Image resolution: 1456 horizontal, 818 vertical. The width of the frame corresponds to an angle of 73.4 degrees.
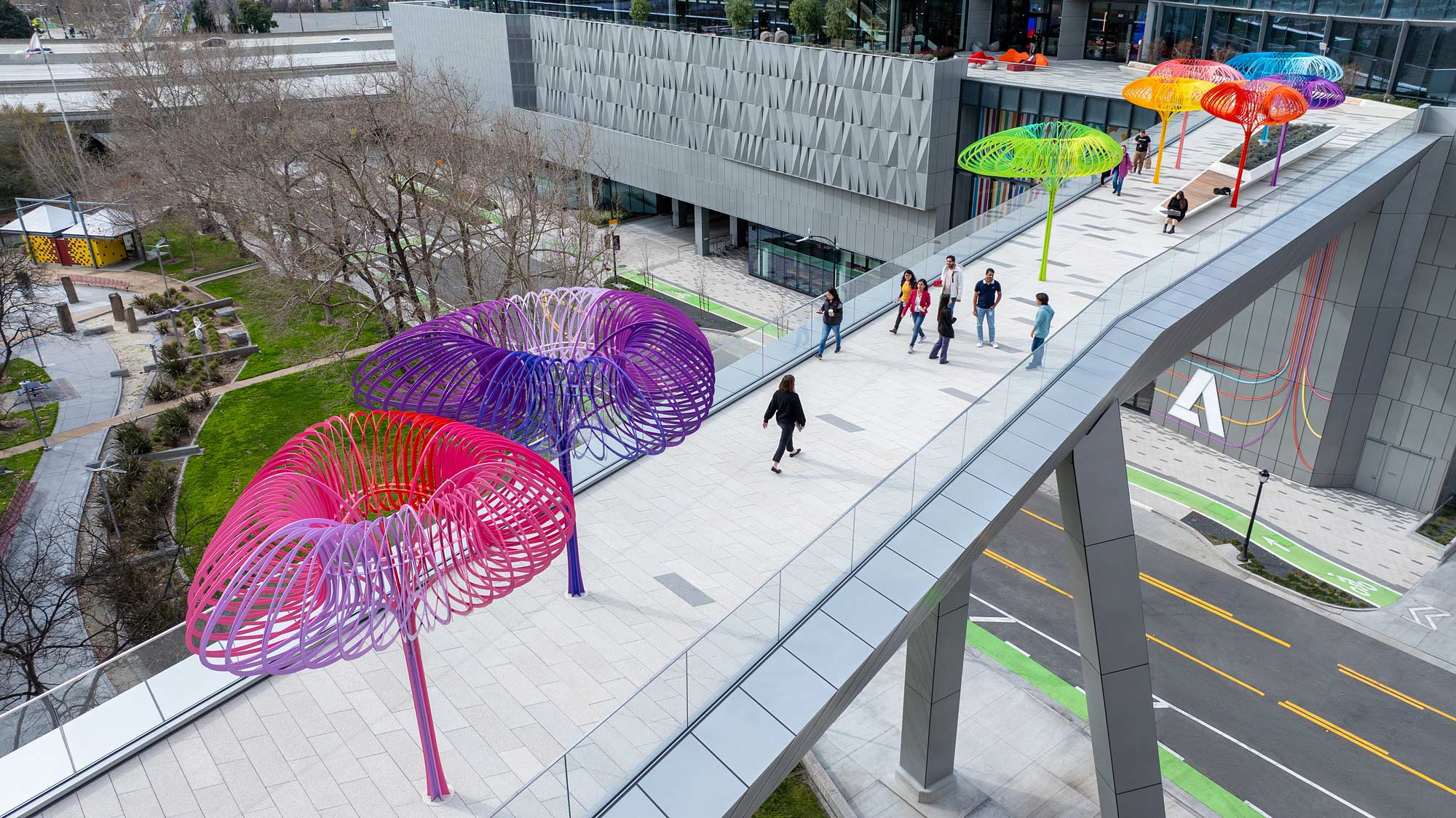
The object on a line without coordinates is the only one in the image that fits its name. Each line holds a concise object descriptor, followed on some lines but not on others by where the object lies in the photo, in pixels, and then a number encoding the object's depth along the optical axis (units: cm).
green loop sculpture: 1714
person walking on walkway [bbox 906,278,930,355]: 1534
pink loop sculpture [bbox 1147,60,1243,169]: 2280
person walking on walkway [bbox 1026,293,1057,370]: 1376
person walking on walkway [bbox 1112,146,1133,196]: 2361
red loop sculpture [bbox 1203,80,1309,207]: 1981
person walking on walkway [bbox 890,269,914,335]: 1611
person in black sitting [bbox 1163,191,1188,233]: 2073
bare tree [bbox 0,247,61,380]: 2567
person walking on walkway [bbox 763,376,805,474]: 1220
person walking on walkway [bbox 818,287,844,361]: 1523
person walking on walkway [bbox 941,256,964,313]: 1516
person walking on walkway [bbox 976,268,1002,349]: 1516
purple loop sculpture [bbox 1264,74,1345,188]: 2241
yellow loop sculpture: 2172
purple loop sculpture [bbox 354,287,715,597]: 911
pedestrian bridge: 765
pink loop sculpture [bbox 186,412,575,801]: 645
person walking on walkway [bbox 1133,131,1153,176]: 2517
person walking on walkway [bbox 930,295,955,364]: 1484
